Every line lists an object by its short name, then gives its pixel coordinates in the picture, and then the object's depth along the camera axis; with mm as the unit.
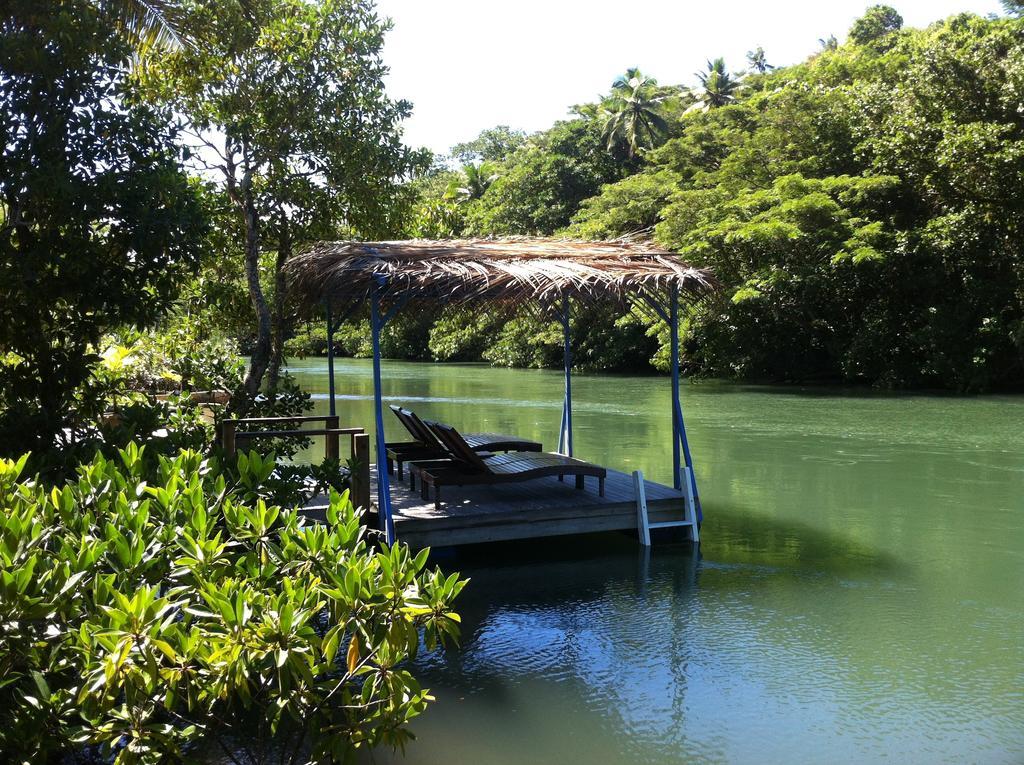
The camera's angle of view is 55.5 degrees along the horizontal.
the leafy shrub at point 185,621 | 2799
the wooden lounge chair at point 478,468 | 7973
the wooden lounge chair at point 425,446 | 9188
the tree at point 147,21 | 9461
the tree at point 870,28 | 45531
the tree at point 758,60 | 58344
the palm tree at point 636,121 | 42188
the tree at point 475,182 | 53844
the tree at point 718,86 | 44212
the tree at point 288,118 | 10508
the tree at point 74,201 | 6754
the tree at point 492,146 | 62906
